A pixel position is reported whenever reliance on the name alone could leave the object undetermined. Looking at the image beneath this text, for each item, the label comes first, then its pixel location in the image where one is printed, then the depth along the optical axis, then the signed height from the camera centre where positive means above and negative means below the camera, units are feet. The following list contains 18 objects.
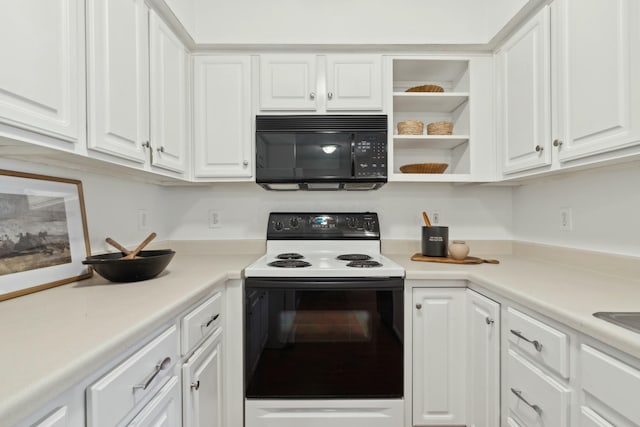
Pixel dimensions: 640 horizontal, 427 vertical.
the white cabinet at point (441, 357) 5.15 -2.43
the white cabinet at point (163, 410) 2.79 -1.93
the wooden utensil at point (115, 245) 4.76 -0.50
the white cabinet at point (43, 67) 2.57 +1.34
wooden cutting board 5.81 -0.95
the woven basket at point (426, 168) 6.38 +0.89
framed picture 3.48 -0.26
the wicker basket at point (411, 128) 6.38 +1.71
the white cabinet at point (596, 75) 3.43 +1.65
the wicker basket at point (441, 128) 6.44 +1.71
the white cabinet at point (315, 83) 6.12 +2.51
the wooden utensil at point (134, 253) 4.64 -0.63
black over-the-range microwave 6.02 +1.21
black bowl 3.88 -0.72
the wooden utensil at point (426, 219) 6.68 -0.18
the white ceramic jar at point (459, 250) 6.05 -0.77
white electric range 5.08 -2.22
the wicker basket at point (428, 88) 6.46 +2.55
